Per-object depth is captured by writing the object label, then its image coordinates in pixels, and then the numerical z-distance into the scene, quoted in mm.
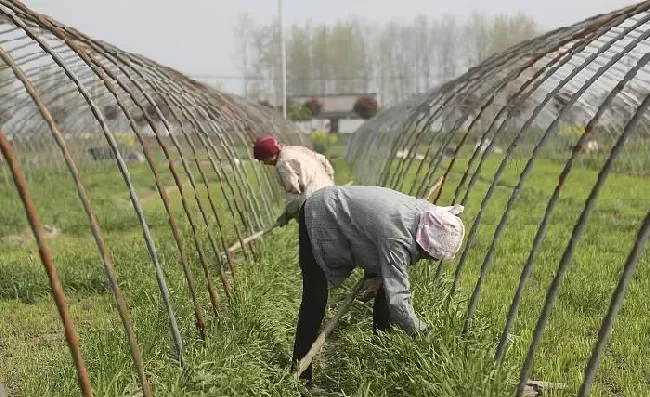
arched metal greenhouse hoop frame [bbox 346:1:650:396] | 3590
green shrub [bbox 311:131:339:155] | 30859
